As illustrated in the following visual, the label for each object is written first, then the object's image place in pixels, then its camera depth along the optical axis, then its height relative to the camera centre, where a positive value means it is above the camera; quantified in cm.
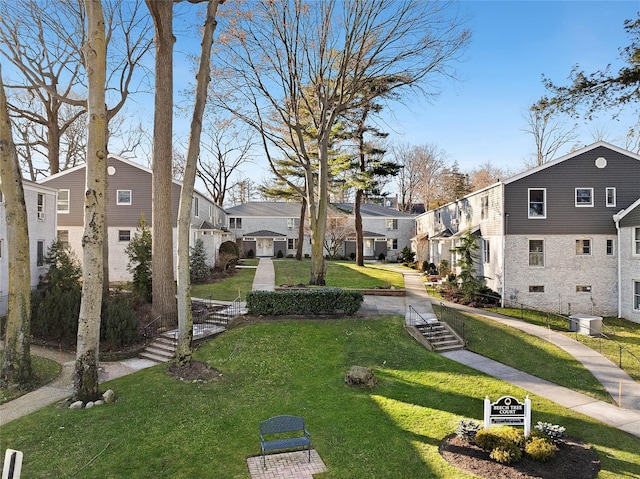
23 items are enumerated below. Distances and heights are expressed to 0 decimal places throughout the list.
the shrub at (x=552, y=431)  861 -398
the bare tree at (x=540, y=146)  4091 +1000
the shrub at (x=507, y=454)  784 -406
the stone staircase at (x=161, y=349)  1477 -389
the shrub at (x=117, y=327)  1552 -312
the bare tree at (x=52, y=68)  1861 +933
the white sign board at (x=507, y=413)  863 -360
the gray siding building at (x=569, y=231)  2173 +74
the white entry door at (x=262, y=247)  4422 -16
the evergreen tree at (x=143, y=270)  1984 -118
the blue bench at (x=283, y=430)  782 -370
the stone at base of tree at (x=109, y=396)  1035 -387
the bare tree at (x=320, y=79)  1862 +842
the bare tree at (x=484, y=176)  5725 +1030
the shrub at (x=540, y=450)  789 -402
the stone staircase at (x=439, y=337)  1573 -370
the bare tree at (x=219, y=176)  4706 +815
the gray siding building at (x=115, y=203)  2619 +278
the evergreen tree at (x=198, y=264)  2562 -117
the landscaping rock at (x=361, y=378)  1177 -386
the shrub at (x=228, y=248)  3252 -19
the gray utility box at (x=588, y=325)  1806 -362
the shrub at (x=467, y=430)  875 -402
